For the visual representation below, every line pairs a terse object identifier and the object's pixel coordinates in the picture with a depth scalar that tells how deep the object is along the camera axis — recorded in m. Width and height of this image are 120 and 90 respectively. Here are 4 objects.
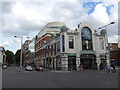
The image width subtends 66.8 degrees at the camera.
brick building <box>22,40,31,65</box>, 70.90
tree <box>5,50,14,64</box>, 76.59
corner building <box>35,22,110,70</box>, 23.47
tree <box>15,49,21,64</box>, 71.69
